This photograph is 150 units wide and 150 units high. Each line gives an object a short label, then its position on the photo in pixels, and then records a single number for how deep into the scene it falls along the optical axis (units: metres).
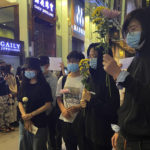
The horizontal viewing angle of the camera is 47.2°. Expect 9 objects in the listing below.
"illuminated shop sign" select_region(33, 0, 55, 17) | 6.11
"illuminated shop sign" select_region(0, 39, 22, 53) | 5.25
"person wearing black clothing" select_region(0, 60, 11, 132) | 3.84
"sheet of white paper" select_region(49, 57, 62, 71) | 3.25
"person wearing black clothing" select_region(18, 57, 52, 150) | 1.96
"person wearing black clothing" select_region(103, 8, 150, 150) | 0.95
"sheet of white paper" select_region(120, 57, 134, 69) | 2.14
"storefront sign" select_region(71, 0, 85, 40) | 9.02
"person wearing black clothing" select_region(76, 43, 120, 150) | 1.54
